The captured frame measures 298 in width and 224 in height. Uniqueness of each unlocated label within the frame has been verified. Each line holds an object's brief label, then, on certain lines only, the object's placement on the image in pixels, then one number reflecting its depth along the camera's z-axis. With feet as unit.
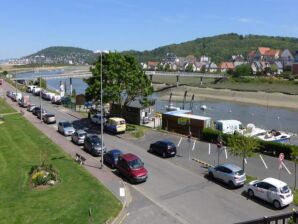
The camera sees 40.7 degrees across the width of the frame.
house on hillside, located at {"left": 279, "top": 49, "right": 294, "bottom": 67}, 625.00
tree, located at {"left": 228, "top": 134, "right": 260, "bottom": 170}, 97.19
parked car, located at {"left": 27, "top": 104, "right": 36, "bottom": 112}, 216.25
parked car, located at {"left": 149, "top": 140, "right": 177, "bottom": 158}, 116.06
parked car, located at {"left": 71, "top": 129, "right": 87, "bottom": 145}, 134.00
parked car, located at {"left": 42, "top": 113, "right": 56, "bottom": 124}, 176.14
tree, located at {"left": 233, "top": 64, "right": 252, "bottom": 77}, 526.98
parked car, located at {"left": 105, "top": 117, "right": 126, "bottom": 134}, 151.64
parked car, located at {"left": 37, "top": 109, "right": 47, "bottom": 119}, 184.20
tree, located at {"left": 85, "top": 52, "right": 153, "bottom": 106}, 159.43
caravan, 160.56
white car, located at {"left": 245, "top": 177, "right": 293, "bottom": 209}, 75.31
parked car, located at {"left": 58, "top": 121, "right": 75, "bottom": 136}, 149.48
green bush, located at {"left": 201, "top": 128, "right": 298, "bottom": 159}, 113.80
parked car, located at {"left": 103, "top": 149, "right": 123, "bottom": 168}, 104.99
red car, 91.20
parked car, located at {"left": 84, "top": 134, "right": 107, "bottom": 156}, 118.73
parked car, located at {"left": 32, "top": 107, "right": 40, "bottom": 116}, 200.93
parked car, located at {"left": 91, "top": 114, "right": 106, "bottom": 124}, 169.70
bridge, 498.61
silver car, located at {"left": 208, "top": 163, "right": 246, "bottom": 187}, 86.89
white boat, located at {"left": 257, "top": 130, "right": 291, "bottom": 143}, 150.51
